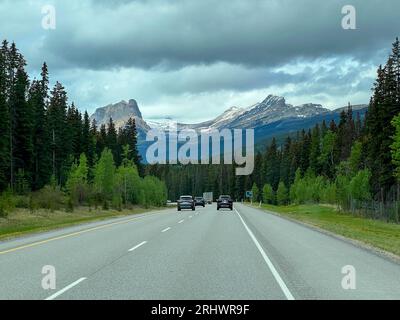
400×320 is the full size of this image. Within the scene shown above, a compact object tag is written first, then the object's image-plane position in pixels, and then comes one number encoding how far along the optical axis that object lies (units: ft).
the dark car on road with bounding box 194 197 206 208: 285.60
